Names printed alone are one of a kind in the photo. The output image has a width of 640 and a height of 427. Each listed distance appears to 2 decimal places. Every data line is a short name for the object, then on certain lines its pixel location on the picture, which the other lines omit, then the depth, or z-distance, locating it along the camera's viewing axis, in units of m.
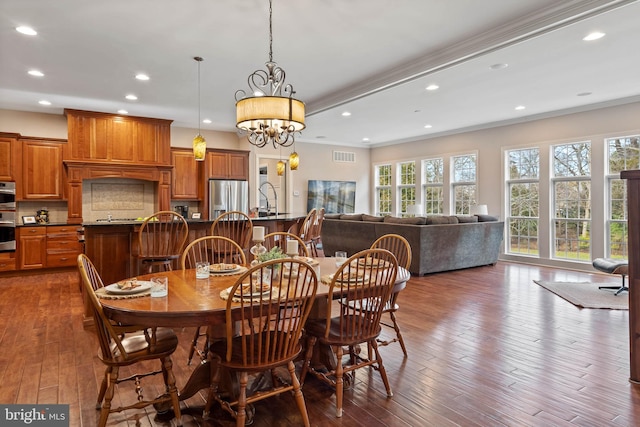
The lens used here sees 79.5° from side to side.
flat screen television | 9.77
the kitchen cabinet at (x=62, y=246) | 6.47
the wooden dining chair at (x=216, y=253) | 4.26
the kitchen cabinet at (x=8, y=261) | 6.12
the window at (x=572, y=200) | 6.59
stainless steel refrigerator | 7.88
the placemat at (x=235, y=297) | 1.98
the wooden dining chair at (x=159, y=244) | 3.87
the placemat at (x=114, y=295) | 2.06
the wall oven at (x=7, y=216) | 6.07
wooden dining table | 1.84
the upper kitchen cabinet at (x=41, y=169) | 6.42
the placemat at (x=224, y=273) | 2.71
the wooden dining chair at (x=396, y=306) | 2.59
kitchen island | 3.97
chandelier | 2.79
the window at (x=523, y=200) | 7.30
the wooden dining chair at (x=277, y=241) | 4.64
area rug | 4.37
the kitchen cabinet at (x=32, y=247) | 6.27
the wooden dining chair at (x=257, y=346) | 1.87
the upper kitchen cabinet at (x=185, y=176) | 7.68
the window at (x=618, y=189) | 6.09
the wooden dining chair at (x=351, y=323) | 2.23
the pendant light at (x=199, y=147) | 4.74
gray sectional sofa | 6.04
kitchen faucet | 8.88
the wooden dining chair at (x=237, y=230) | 4.40
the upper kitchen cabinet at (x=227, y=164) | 7.91
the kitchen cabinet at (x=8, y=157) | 6.21
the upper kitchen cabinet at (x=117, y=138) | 6.50
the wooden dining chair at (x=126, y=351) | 1.91
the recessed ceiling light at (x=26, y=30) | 3.53
